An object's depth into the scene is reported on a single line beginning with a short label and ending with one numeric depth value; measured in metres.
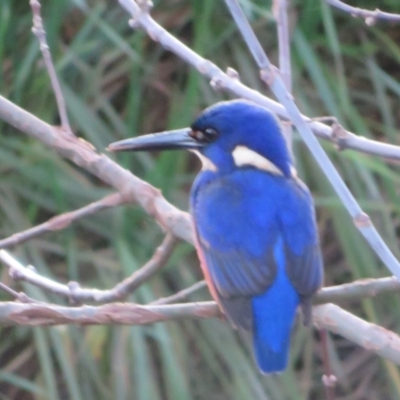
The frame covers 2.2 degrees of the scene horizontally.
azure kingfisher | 5.15
